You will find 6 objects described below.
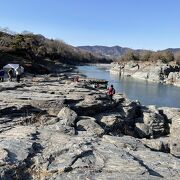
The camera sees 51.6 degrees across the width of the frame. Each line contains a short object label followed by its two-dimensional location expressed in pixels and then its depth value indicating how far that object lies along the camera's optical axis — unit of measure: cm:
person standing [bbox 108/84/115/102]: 1445
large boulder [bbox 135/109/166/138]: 1303
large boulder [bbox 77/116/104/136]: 953
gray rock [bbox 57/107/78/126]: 1008
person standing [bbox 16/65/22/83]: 1869
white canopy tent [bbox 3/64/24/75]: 2310
